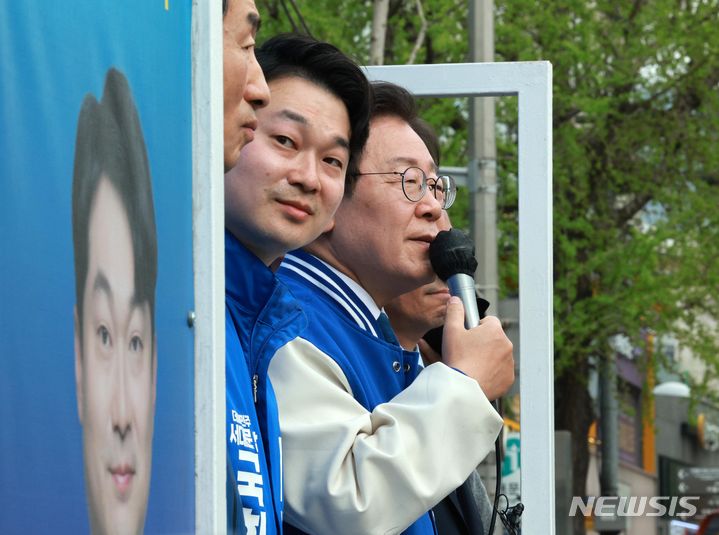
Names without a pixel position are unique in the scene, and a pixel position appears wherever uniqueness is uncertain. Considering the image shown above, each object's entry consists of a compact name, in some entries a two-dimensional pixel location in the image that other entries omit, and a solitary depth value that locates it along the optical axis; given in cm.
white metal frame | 657
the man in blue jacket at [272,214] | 443
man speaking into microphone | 497
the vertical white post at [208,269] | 330
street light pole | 2148
